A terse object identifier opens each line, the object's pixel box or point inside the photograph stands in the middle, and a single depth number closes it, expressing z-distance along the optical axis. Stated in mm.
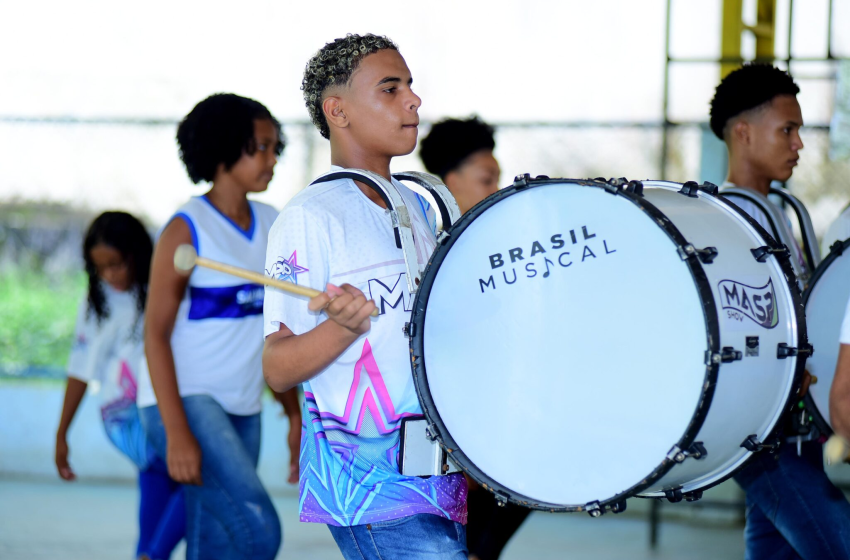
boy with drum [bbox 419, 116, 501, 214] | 7602
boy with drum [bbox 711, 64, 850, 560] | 5254
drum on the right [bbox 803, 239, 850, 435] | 5277
